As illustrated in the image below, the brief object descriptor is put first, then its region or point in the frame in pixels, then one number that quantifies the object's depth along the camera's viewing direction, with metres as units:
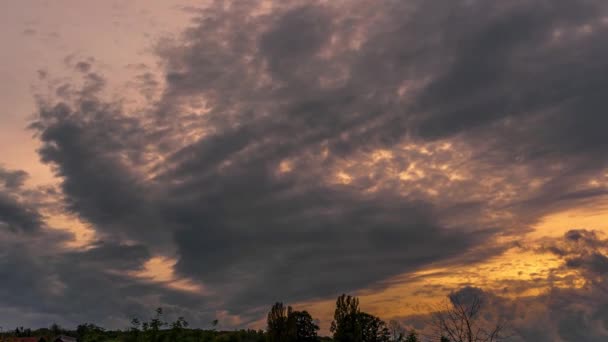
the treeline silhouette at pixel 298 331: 100.75
